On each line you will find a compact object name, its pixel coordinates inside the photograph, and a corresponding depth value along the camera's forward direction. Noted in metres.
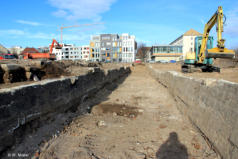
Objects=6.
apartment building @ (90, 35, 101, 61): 84.19
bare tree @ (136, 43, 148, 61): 71.69
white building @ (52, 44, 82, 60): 89.09
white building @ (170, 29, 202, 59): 73.38
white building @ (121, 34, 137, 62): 80.00
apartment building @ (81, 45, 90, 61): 87.56
